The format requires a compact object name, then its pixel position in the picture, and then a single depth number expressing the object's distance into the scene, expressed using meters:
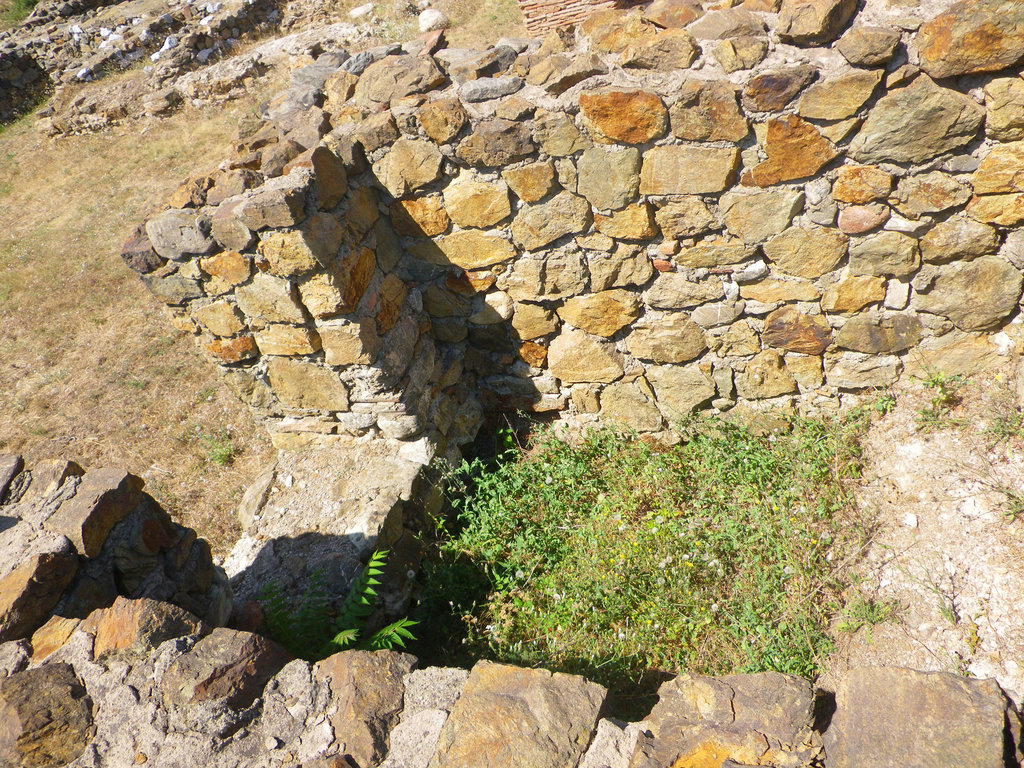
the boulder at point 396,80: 3.12
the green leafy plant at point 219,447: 4.39
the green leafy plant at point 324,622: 2.59
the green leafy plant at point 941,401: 3.03
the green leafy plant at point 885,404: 3.22
